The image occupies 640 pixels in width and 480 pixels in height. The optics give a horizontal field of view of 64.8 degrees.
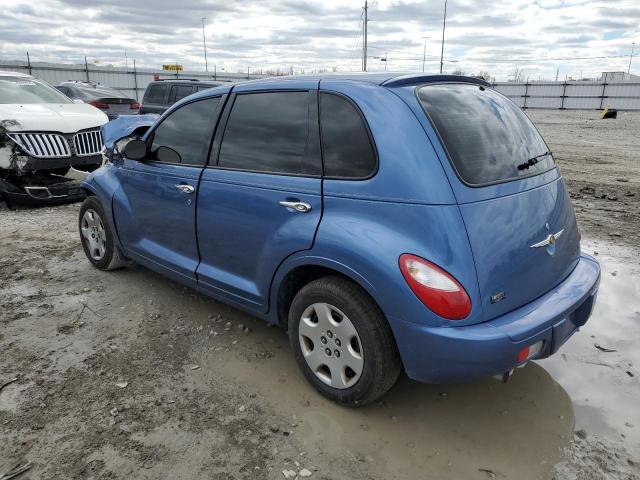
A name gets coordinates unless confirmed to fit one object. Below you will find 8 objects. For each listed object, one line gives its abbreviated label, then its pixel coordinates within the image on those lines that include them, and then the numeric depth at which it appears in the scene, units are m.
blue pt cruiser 2.36
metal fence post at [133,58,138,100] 30.28
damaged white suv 6.88
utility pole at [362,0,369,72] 43.47
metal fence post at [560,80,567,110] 38.19
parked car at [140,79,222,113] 12.38
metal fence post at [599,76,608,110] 36.59
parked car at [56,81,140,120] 14.23
